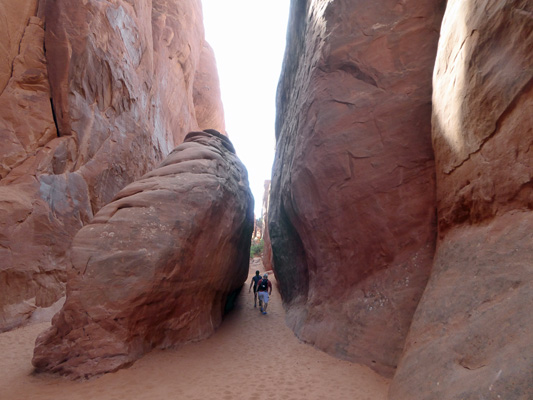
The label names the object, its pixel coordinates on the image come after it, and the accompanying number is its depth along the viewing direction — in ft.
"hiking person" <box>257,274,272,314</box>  37.93
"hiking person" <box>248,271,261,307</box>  40.89
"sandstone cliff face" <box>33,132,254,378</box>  20.15
